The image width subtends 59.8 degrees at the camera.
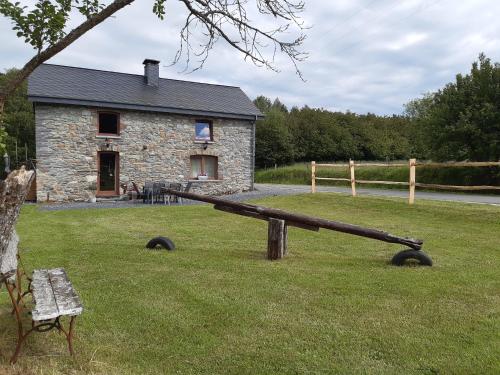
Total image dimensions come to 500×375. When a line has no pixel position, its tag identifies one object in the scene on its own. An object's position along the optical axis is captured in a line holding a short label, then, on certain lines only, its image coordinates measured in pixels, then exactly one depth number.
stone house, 17.61
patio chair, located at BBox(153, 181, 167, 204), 17.94
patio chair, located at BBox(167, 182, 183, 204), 18.67
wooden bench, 2.83
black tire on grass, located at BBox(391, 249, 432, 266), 6.39
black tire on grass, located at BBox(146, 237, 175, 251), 7.73
